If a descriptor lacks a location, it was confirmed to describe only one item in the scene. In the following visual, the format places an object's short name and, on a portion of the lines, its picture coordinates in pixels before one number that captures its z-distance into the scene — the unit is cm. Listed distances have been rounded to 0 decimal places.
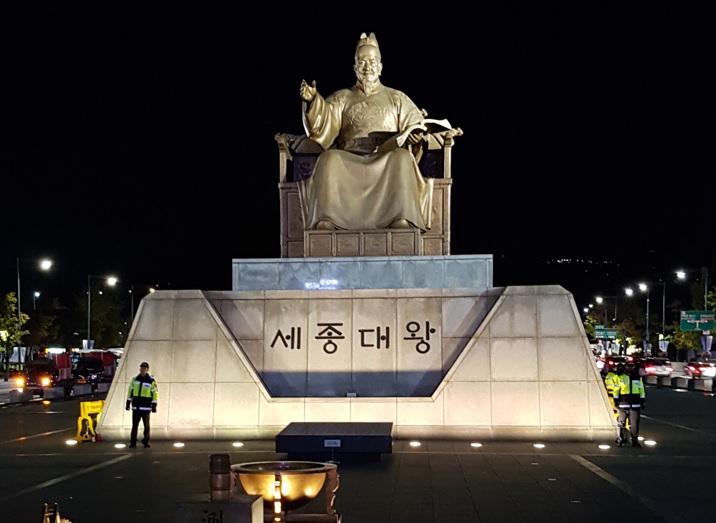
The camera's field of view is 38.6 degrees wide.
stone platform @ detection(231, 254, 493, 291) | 1633
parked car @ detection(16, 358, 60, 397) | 3469
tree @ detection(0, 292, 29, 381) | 4400
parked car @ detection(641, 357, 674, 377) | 4703
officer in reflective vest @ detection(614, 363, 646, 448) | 1498
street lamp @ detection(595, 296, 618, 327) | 8174
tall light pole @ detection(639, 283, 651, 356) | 6047
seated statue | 1766
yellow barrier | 1550
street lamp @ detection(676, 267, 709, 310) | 4618
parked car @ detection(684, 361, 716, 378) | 4500
